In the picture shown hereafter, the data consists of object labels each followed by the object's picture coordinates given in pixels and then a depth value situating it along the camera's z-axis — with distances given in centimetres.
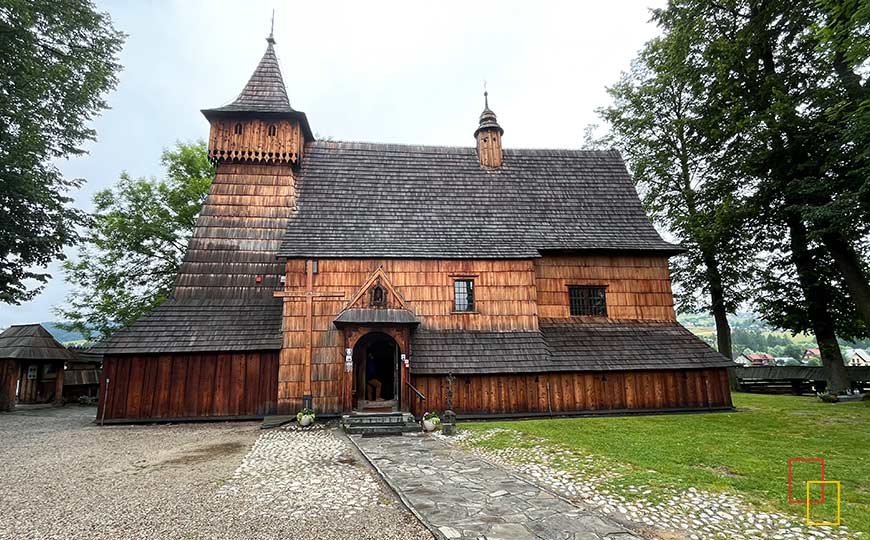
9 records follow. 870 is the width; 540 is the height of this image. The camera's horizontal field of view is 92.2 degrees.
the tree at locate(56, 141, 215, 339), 2323
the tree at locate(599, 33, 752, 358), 1844
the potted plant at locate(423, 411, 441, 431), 1171
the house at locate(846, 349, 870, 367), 5991
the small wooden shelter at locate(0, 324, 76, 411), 1711
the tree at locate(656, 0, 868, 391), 1470
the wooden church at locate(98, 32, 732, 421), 1357
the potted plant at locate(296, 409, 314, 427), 1241
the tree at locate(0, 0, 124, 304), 1633
